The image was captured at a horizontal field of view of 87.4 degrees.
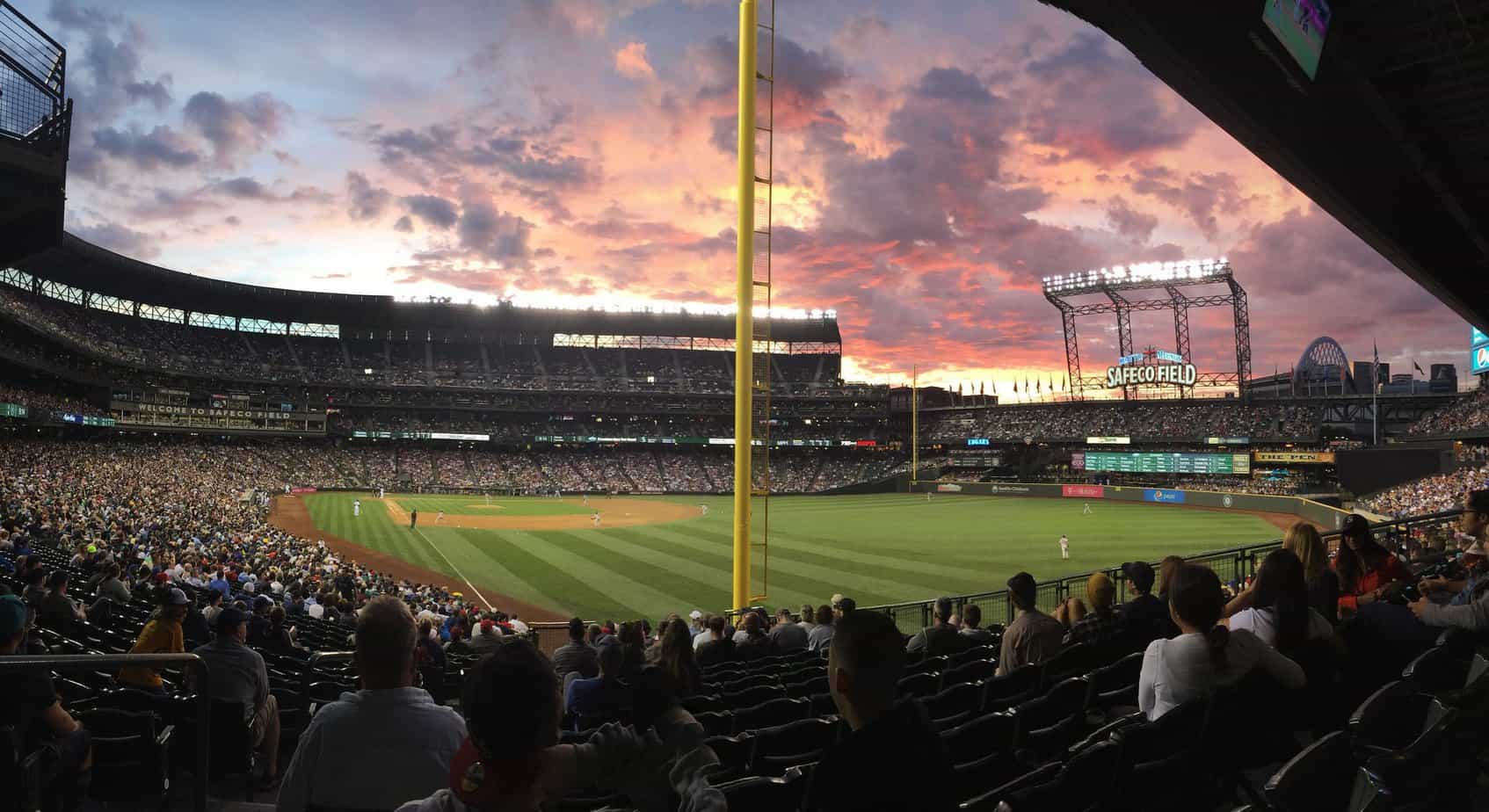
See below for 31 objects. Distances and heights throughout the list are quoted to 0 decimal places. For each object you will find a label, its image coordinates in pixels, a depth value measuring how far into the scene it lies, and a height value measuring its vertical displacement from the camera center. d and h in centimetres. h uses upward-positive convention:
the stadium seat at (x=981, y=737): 404 -152
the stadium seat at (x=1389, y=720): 383 -135
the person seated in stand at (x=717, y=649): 1001 -257
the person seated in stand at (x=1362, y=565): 723 -104
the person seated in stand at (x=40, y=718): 418 -148
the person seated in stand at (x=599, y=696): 632 -201
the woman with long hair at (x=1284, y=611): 435 -88
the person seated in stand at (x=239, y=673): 581 -172
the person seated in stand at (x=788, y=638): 1112 -269
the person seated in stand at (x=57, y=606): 869 -184
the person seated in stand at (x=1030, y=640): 621 -149
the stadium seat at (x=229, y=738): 563 -212
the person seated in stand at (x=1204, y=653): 371 -96
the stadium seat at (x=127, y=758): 497 -201
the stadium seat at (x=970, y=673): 711 -207
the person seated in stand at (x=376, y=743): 243 -95
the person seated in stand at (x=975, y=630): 987 -231
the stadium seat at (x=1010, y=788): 297 -143
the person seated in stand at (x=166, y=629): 651 -156
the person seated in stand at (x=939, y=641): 873 -215
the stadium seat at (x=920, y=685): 654 -197
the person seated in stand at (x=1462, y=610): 500 -102
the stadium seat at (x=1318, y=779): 303 -129
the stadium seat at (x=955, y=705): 532 -178
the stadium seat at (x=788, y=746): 423 -166
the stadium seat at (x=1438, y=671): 412 -120
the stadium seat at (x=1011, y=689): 557 -173
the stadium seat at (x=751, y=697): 671 -215
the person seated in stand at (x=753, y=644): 1042 -262
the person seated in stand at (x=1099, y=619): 616 -135
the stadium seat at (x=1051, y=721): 447 -161
